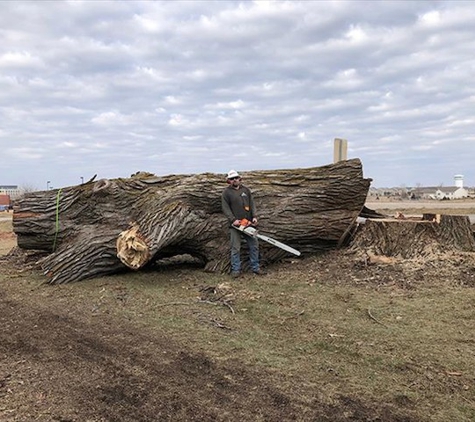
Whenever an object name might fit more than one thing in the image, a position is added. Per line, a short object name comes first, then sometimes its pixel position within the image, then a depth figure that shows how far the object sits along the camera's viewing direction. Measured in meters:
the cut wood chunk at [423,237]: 7.66
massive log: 7.75
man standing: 7.79
